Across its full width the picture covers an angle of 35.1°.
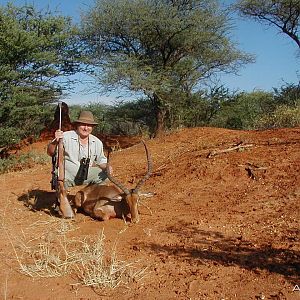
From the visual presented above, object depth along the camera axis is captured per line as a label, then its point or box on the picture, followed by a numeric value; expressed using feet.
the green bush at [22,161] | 40.47
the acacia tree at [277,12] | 56.11
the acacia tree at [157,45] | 51.80
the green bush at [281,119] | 40.29
